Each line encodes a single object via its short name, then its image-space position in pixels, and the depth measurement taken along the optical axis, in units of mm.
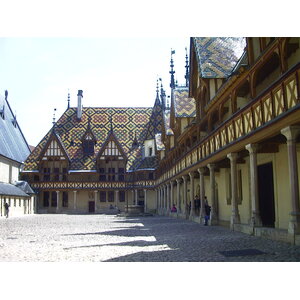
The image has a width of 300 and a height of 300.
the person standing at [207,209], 20938
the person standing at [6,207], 36531
